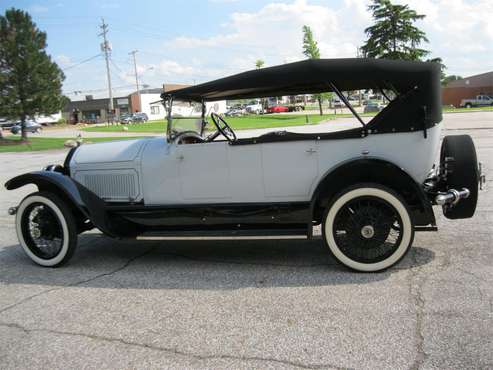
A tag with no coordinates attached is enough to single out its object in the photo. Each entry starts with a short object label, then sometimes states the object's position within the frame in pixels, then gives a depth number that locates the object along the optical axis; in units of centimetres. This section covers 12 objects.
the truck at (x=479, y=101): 4831
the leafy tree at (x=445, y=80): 4862
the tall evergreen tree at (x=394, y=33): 4609
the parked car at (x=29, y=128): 4340
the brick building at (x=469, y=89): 5509
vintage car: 384
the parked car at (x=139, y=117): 6228
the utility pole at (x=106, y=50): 5491
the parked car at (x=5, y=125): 5273
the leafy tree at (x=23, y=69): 2678
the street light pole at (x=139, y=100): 8107
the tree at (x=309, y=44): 4203
